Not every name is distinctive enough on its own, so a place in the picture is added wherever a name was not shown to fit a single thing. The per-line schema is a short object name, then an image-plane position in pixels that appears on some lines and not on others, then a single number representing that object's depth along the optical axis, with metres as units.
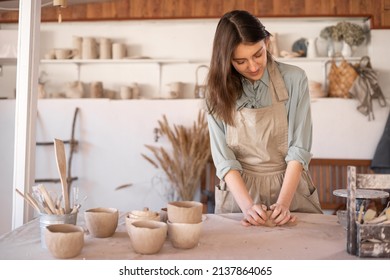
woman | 1.72
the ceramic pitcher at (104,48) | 4.37
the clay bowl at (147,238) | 1.13
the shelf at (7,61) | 4.18
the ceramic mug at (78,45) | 4.42
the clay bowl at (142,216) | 1.27
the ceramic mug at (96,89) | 4.34
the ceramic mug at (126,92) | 4.35
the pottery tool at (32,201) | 1.33
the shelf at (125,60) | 4.34
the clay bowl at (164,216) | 1.38
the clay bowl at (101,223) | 1.31
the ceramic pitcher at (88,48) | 4.36
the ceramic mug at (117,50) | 4.36
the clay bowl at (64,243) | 1.08
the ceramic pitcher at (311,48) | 4.18
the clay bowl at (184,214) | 1.30
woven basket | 4.04
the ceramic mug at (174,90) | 4.30
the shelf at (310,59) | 4.14
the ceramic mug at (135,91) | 4.38
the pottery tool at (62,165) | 1.33
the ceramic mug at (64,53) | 4.38
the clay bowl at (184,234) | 1.19
